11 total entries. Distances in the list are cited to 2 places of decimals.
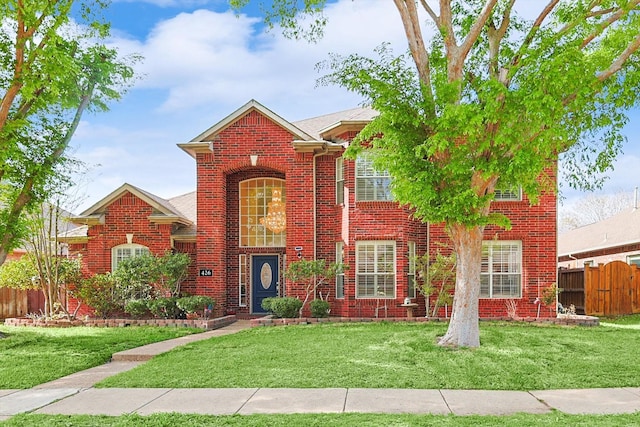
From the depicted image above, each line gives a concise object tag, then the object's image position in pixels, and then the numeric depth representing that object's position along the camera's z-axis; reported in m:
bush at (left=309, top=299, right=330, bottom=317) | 17.34
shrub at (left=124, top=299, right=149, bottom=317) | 17.89
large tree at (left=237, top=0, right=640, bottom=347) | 10.51
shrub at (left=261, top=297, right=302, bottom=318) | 17.19
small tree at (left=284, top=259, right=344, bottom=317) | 17.77
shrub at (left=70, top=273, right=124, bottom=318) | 18.45
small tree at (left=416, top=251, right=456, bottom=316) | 17.36
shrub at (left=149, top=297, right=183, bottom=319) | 17.84
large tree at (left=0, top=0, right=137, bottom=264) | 12.75
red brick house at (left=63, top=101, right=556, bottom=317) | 18.12
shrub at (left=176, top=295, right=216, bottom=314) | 17.56
